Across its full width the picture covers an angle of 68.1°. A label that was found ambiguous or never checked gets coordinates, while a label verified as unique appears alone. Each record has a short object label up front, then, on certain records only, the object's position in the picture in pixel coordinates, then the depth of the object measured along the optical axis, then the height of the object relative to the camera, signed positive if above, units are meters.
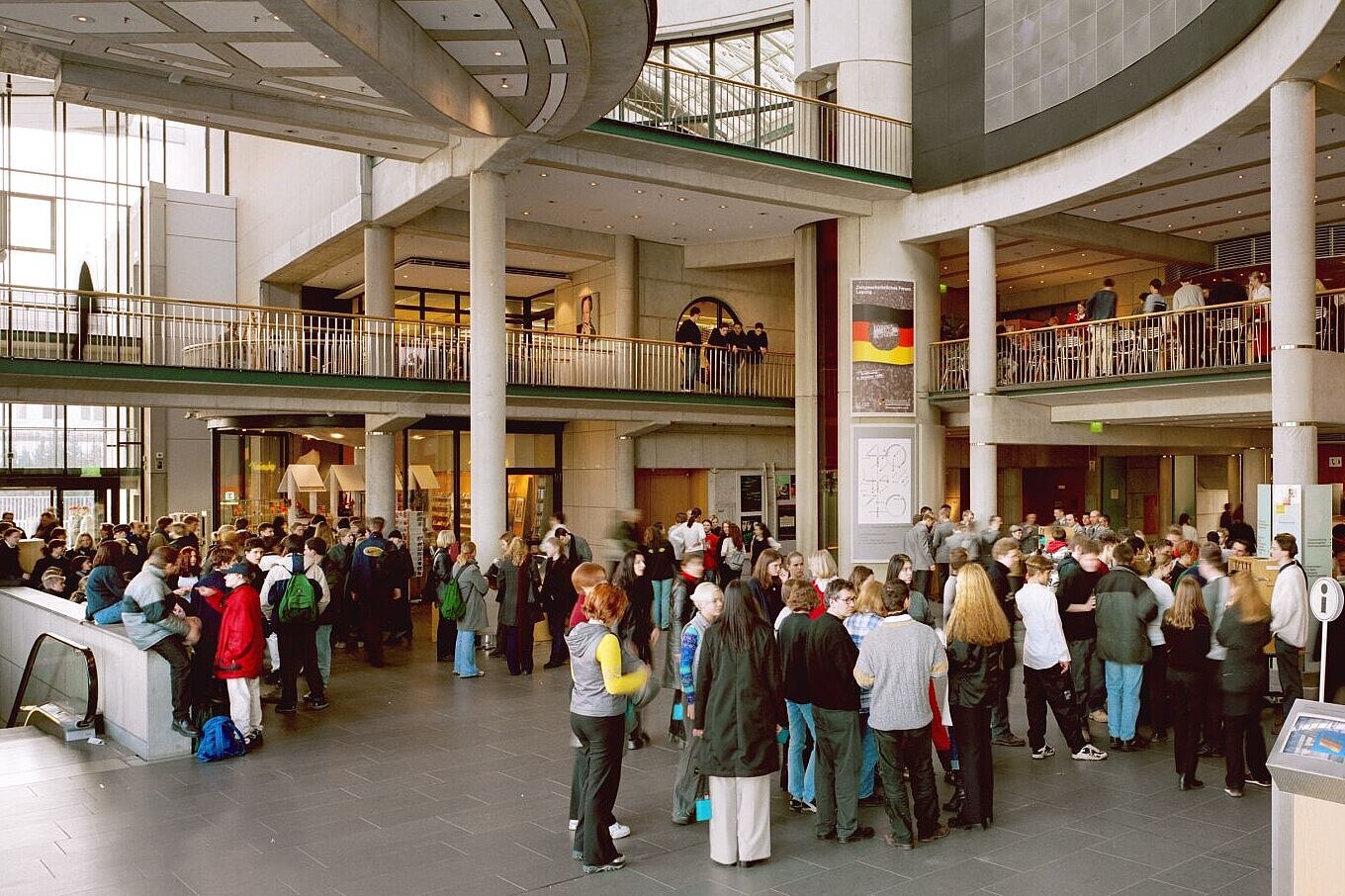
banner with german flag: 19.61 +2.03
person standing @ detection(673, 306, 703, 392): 20.86 +2.14
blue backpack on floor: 8.10 -2.36
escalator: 8.97 -2.40
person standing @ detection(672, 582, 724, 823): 6.30 -1.58
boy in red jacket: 8.26 -1.60
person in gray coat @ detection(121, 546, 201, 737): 8.04 -1.40
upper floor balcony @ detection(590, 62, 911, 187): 17.00 +6.45
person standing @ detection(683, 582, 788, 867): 5.63 -1.56
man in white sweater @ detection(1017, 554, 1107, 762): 7.56 -1.66
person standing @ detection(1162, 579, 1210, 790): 7.00 -1.56
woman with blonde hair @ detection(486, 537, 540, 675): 11.60 -1.80
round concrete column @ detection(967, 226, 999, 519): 18.25 +1.53
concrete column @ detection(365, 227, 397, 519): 17.30 +1.66
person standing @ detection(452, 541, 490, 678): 11.22 -1.78
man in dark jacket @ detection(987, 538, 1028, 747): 8.27 -2.27
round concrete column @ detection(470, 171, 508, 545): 14.67 +1.28
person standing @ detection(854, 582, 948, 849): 5.92 -1.46
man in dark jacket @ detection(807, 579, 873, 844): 6.06 -1.71
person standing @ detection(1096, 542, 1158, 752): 7.94 -1.53
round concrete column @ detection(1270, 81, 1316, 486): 11.38 +2.20
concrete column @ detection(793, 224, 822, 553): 20.98 +1.08
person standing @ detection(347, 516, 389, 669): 12.25 -1.69
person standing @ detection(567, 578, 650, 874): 5.64 -1.46
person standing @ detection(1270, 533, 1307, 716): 7.91 -1.34
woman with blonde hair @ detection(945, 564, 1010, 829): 6.25 -1.44
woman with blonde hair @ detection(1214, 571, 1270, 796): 6.62 -1.52
